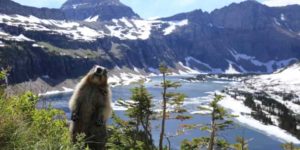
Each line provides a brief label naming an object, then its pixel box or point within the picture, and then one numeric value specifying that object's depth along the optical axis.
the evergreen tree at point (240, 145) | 24.29
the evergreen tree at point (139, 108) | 19.84
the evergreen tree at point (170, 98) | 20.52
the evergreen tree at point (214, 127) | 21.58
